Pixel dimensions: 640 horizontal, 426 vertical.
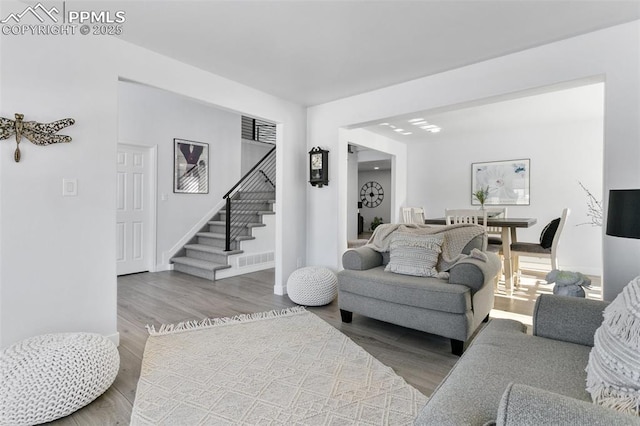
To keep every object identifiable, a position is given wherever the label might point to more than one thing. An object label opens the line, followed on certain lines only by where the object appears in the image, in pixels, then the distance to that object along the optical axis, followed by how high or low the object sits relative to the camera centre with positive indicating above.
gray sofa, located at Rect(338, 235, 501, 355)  2.40 -0.73
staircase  4.97 -0.41
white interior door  4.83 -0.10
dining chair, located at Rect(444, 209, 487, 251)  4.13 -0.14
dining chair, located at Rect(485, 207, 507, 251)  4.38 -0.32
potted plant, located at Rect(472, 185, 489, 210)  5.81 +0.25
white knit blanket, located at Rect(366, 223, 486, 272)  2.90 -0.29
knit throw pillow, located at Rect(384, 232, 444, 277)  2.80 -0.43
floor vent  5.15 -0.90
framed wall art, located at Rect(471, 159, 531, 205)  5.51 +0.45
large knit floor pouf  1.55 -0.88
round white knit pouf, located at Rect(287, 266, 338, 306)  3.50 -0.89
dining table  3.95 -0.38
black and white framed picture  5.43 +0.65
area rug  1.69 -1.09
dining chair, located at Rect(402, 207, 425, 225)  5.46 -0.16
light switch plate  2.26 +0.11
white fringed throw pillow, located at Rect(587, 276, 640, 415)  0.97 -0.50
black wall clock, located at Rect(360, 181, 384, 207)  11.60 +0.41
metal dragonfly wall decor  2.01 +0.47
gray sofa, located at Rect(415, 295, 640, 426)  0.79 -0.63
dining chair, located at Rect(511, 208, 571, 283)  3.91 -0.50
